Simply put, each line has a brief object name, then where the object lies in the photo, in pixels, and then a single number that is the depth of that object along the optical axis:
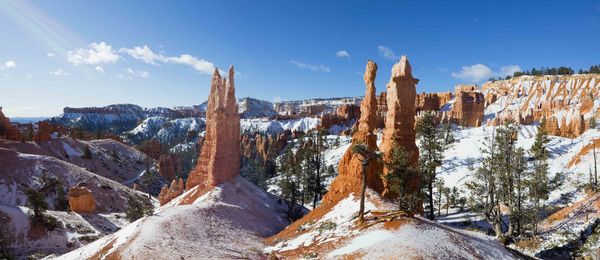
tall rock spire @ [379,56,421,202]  38.16
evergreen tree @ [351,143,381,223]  24.31
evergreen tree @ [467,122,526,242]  31.23
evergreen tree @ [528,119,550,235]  32.99
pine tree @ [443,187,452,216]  50.70
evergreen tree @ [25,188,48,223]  41.81
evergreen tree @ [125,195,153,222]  49.47
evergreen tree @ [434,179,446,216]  46.77
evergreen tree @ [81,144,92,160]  90.50
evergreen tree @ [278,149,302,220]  49.75
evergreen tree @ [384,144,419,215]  25.52
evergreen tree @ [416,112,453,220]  33.44
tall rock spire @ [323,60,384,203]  36.31
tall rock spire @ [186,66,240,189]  48.03
